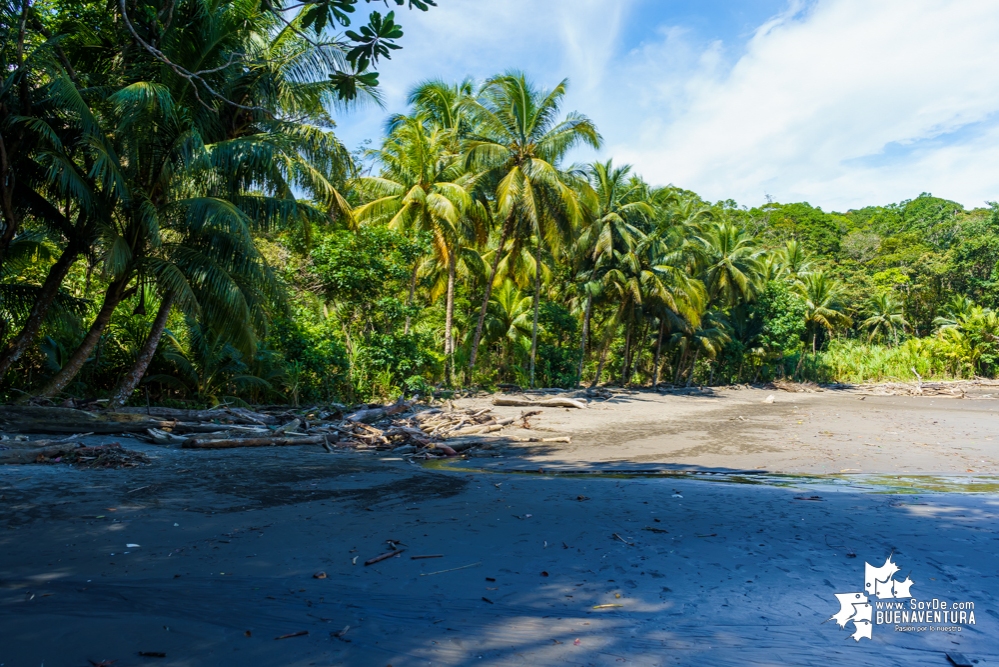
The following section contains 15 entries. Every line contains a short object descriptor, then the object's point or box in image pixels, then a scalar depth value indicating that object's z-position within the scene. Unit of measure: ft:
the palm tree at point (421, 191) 67.87
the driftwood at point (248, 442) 31.22
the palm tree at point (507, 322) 91.81
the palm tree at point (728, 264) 107.14
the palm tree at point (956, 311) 127.75
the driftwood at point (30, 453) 23.44
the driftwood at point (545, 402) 58.13
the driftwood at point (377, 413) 44.45
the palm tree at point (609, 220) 90.12
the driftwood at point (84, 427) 29.27
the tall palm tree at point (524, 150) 70.03
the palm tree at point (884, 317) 141.28
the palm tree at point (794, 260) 135.85
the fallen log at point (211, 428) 34.96
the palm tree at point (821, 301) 125.59
